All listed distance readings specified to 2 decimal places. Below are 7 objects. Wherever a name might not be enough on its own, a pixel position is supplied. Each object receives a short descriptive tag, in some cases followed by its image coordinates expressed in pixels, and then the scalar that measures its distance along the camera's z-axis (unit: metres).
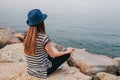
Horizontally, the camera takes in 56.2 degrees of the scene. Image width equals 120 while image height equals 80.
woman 2.74
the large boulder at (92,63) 4.00
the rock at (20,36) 6.14
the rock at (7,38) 5.23
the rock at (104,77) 3.56
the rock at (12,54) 3.74
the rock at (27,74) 2.97
